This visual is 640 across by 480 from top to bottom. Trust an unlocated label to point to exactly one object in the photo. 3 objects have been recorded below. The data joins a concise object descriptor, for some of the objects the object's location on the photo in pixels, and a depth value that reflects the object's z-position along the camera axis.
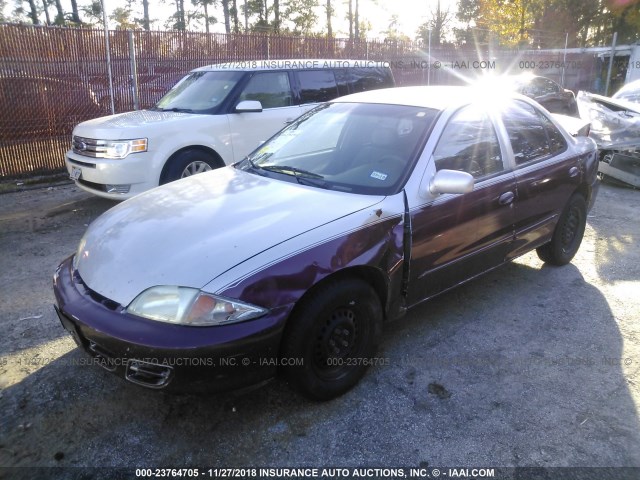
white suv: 5.78
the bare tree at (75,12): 35.50
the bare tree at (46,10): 36.52
